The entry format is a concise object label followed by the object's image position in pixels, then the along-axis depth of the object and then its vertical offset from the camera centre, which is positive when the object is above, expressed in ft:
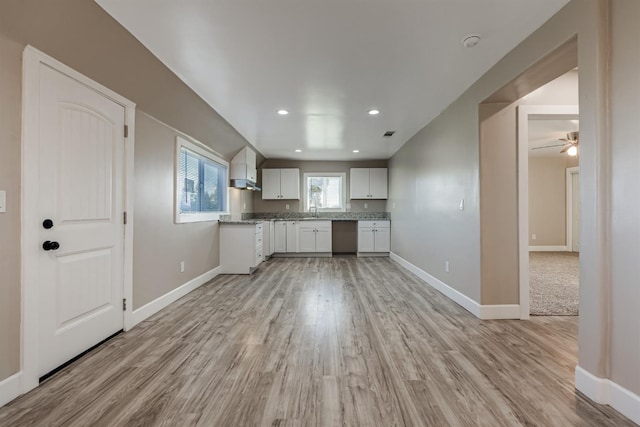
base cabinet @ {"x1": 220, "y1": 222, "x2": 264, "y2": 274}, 15.51 -1.79
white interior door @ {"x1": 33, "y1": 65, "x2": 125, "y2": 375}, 5.70 -0.04
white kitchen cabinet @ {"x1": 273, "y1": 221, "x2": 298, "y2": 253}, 21.65 -1.59
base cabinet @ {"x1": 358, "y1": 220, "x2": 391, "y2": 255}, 21.76 -1.50
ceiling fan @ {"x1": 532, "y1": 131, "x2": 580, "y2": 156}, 15.14 +3.99
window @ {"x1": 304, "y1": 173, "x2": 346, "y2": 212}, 23.85 +1.93
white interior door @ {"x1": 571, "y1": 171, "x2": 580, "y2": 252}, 22.84 +0.30
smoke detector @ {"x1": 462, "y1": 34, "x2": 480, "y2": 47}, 6.91 +4.30
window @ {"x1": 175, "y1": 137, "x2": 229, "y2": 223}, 11.44 +1.52
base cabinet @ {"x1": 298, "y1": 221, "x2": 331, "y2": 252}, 21.83 -1.59
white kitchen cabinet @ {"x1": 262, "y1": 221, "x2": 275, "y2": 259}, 19.62 -1.63
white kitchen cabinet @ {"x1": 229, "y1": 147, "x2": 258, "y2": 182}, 17.10 +2.92
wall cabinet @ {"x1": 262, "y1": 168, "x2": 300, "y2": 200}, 22.99 +2.56
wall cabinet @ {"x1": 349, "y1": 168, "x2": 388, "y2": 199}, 23.07 +2.59
